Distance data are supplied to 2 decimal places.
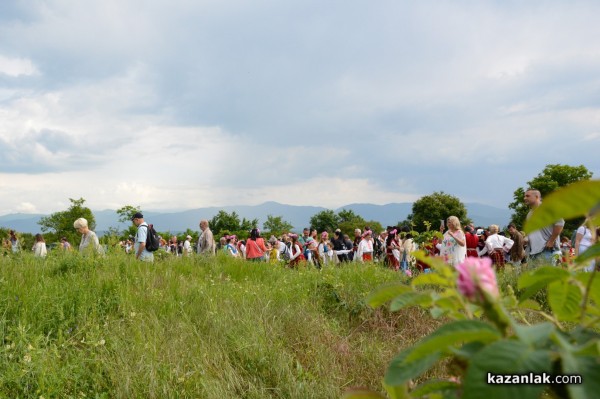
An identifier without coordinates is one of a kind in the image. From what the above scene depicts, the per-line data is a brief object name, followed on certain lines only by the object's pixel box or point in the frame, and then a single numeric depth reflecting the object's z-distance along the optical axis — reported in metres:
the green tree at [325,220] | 85.00
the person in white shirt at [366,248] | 12.58
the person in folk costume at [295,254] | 12.58
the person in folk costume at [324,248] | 15.47
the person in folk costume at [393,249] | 10.06
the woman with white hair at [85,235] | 7.71
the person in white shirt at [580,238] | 6.69
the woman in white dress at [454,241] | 8.00
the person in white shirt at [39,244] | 10.52
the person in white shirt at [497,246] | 10.56
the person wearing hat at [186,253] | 9.18
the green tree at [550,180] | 51.33
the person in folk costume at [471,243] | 10.08
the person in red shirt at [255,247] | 11.91
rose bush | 0.64
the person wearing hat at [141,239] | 8.41
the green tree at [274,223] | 67.91
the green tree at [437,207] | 64.69
